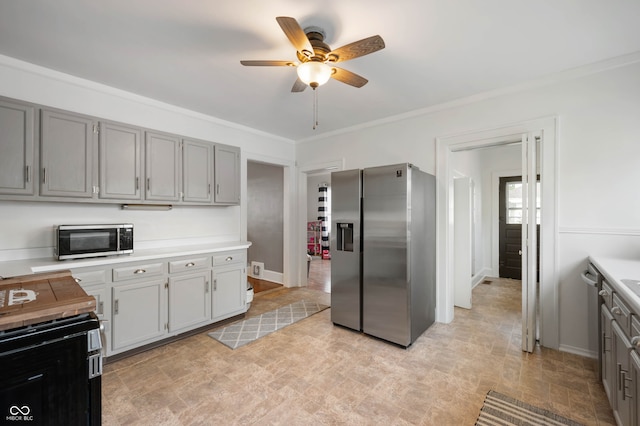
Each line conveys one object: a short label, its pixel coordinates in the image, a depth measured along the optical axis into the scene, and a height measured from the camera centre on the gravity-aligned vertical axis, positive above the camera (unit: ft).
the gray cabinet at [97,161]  7.24 +1.57
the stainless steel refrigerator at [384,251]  9.03 -1.37
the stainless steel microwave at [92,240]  7.62 -0.85
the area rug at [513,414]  5.79 -4.36
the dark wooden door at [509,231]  17.51 -1.19
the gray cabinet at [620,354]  4.27 -2.54
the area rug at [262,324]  9.65 -4.40
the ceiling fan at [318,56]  5.75 +3.45
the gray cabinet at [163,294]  7.93 -2.74
